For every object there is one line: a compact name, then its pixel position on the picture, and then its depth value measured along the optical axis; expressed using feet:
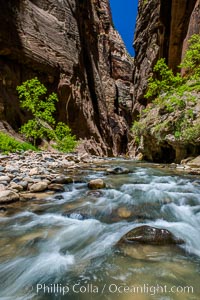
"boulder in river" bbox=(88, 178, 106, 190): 16.43
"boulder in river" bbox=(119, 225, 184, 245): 7.96
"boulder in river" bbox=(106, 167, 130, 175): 24.18
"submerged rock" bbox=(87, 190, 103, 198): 14.27
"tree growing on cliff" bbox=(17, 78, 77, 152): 52.16
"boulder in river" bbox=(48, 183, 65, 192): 15.35
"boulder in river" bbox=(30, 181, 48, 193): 14.67
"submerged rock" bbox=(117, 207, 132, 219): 11.08
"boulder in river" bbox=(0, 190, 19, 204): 12.14
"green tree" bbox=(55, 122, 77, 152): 56.54
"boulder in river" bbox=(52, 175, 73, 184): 17.56
